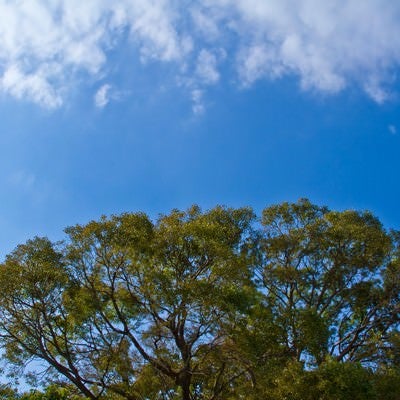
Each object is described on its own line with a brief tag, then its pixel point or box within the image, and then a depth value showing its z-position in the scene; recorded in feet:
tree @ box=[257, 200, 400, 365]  53.11
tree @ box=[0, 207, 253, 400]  44.19
